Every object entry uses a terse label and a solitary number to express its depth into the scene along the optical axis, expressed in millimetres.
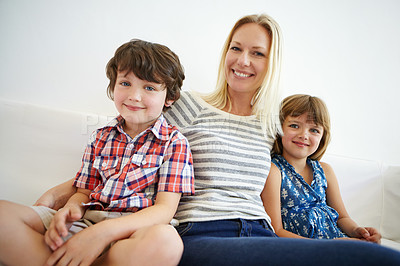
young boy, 620
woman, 621
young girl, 1083
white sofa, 1090
